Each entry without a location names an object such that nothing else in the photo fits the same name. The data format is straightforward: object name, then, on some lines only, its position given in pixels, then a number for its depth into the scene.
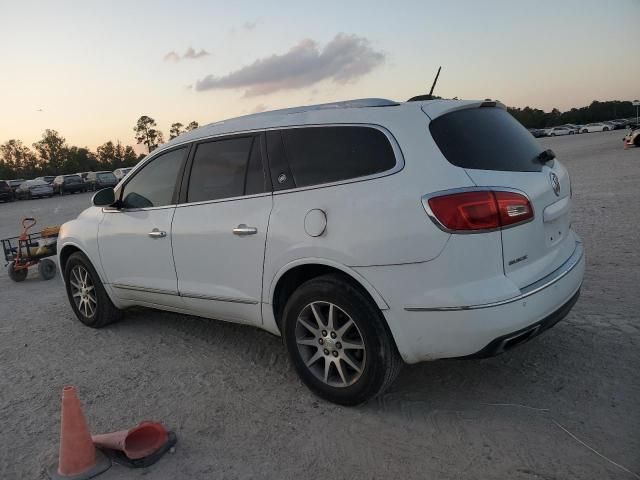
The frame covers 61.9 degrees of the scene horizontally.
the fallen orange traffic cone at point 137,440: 2.94
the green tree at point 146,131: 108.94
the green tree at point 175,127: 113.25
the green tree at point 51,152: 93.56
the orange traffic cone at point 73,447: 2.86
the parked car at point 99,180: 44.47
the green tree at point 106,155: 99.83
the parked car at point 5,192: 39.70
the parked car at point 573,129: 86.38
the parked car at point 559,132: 85.81
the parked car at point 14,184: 42.46
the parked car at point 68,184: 42.42
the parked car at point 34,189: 40.91
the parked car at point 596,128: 82.14
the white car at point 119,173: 48.11
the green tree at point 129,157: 100.75
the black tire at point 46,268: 8.48
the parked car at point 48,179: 45.52
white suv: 2.80
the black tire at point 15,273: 8.53
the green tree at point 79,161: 93.12
